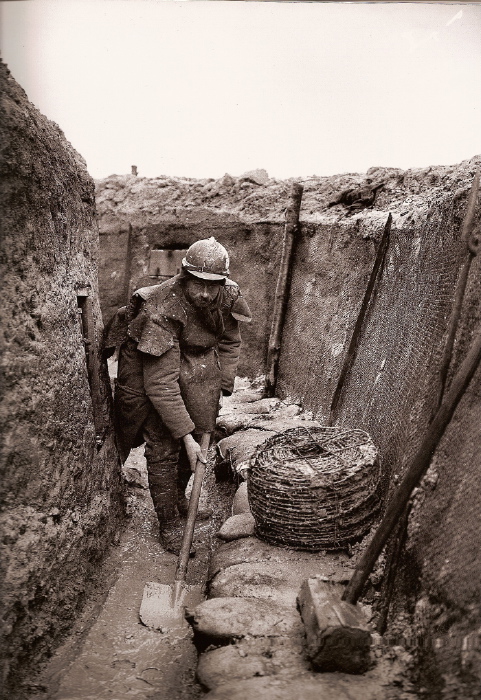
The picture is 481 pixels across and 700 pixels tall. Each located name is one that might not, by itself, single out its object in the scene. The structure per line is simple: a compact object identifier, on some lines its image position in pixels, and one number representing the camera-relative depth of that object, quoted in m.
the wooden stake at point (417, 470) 2.08
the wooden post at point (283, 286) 6.33
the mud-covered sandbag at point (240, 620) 2.17
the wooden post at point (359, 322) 4.41
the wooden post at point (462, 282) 2.45
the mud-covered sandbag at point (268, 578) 2.49
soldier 3.40
